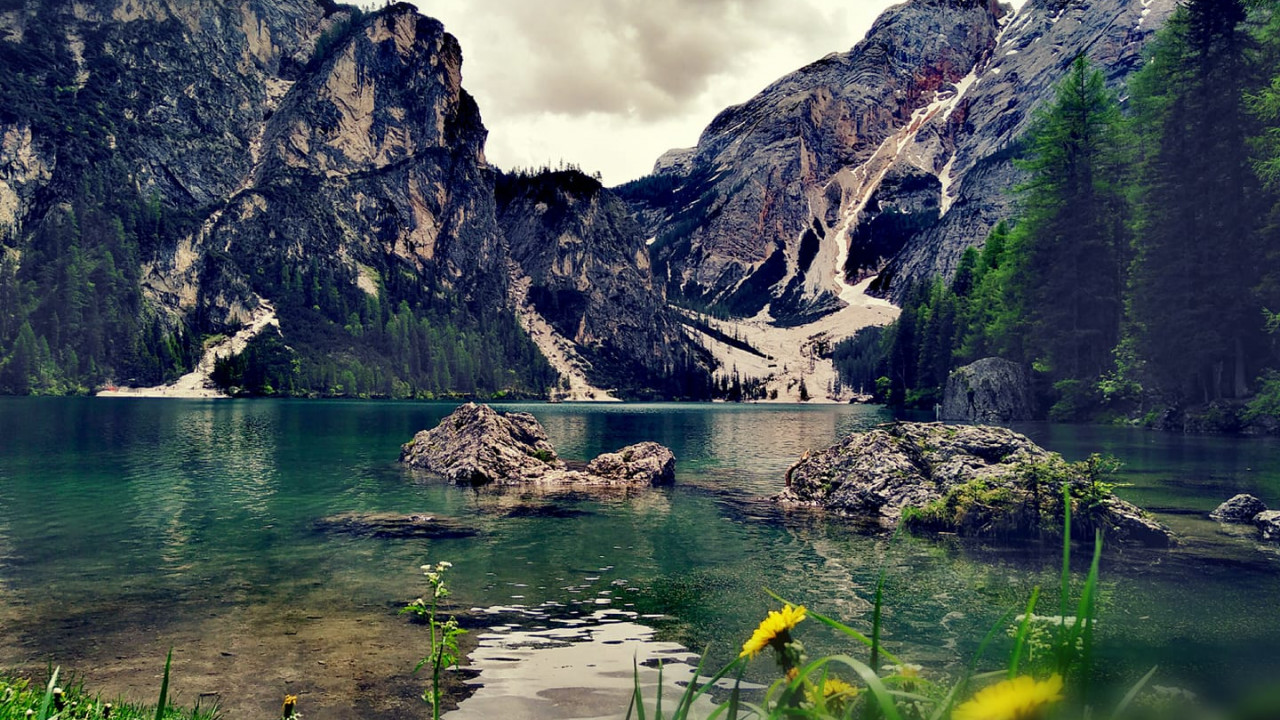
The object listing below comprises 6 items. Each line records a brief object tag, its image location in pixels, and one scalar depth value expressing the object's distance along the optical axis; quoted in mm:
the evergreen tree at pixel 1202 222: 45188
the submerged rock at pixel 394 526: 20031
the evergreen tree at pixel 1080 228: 60125
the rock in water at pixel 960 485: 17953
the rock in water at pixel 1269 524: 16641
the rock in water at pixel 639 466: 31266
